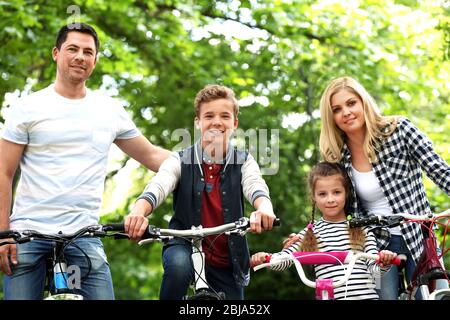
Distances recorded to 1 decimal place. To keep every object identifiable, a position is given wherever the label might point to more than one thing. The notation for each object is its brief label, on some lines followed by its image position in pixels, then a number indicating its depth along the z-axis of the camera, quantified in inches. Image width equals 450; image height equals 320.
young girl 351.3
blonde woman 370.9
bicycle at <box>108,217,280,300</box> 305.4
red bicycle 325.4
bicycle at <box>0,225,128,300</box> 307.1
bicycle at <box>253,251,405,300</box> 321.4
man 339.6
